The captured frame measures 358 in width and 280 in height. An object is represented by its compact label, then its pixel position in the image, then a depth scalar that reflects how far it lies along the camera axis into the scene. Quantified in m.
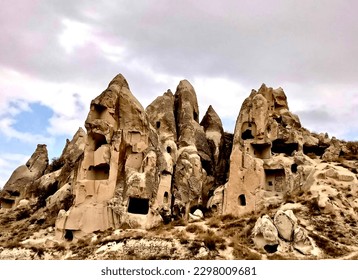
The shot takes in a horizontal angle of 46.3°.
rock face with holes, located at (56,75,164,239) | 23.30
